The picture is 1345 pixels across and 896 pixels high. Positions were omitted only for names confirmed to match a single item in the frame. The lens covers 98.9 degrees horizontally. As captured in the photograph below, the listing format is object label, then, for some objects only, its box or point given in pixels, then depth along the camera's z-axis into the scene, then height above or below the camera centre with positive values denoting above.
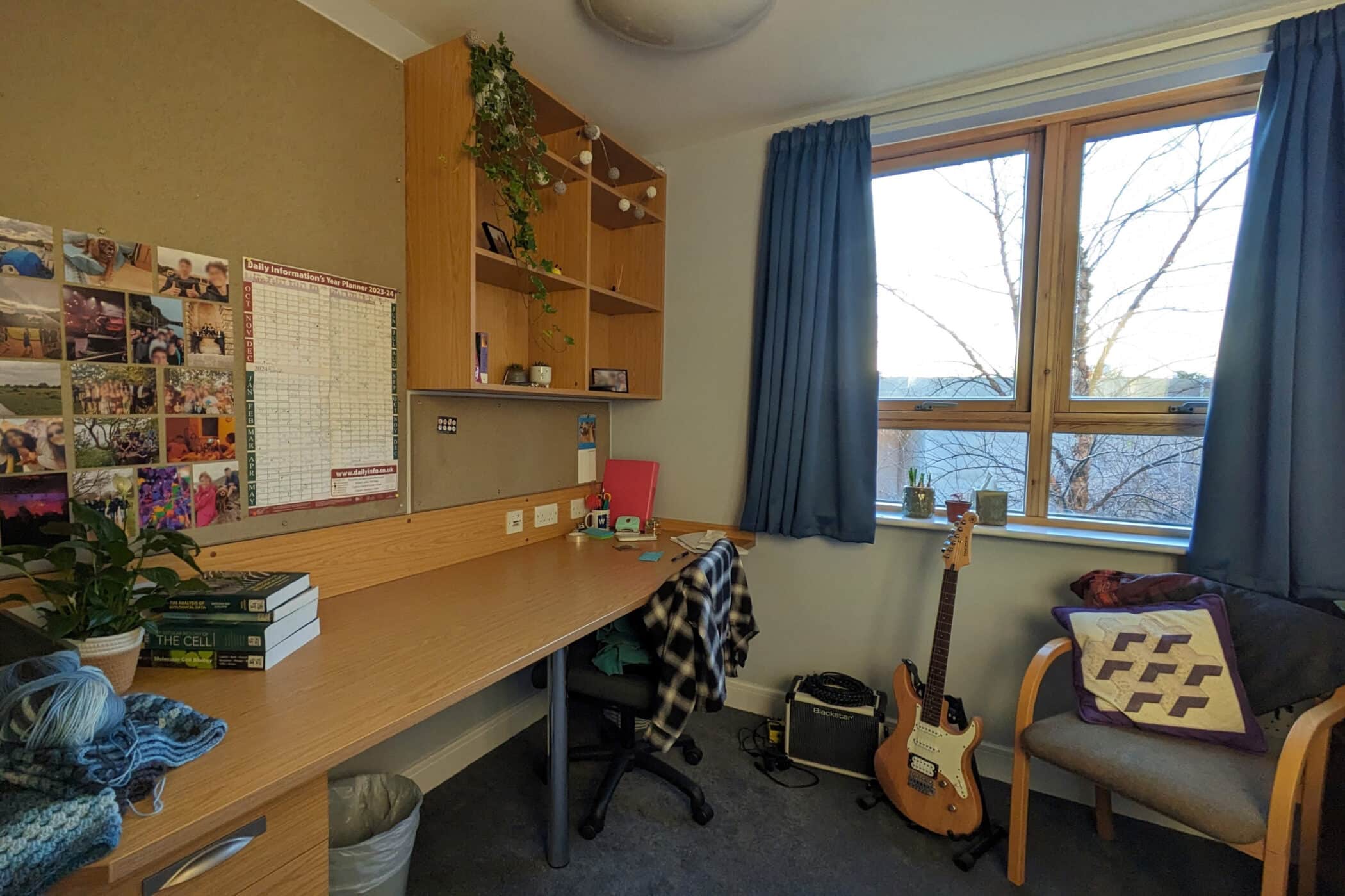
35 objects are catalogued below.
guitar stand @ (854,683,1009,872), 1.68 -1.26
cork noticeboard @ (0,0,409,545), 1.12 +0.65
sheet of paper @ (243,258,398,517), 1.46 +0.08
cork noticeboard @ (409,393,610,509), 1.88 -0.11
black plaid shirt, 1.58 -0.62
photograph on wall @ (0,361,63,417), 1.09 +0.05
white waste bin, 1.32 -1.06
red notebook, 2.60 -0.30
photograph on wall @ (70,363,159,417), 1.18 +0.05
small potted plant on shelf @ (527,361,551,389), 2.06 +0.16
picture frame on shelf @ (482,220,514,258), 1.87 +0.60
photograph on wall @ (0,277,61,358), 1.09 +0.18
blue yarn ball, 0.72 -0.38
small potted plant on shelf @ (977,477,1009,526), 2.10 -0.30
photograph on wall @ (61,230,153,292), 1.16 +0.32
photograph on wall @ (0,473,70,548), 1.10 -0.18
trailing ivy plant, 1.62 +0.83
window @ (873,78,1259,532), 1.91 +0.46
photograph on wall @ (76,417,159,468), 1.19 -0.06
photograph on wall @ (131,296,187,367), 1.25 +0.19
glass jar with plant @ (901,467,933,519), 2.20 -0.29
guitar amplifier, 2.05 -1.09
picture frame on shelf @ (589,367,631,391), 2.43 +0.18
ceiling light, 1.53 +1.10
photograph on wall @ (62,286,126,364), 1.17 +0.19
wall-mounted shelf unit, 1.68 +0.57
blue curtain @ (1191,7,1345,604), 1.60 +0.29
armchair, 1.24 -0.83
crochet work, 0.62 -0.45
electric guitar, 1.75 -1.03
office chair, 1.71 -0.88
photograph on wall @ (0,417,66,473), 1.09 -0.06
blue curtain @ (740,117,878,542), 2.20 +0.32
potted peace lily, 0.97 -0.31
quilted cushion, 1.49 -0.66
